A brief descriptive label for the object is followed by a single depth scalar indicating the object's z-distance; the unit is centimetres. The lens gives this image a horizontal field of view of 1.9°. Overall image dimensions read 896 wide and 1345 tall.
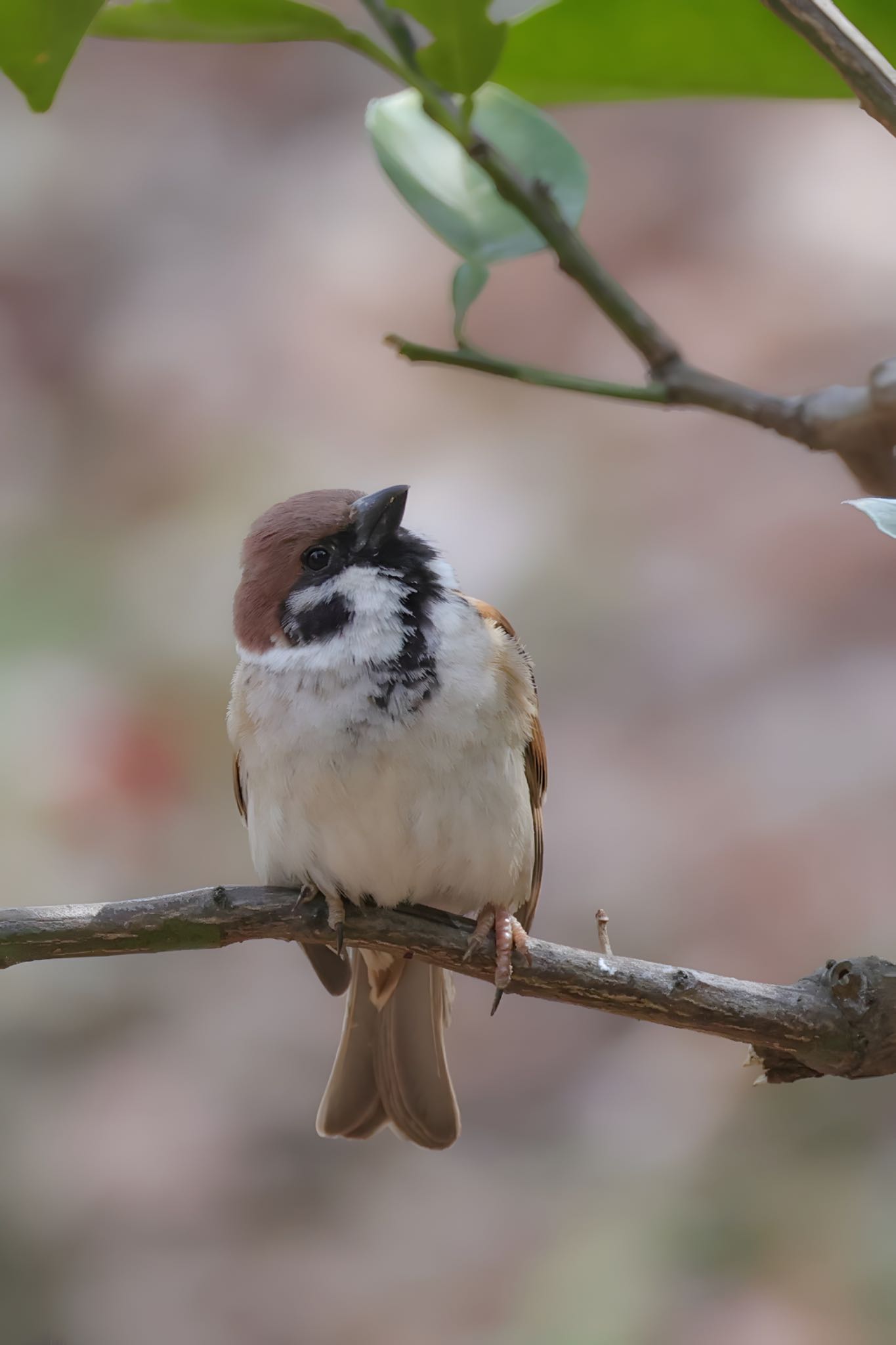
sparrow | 366
